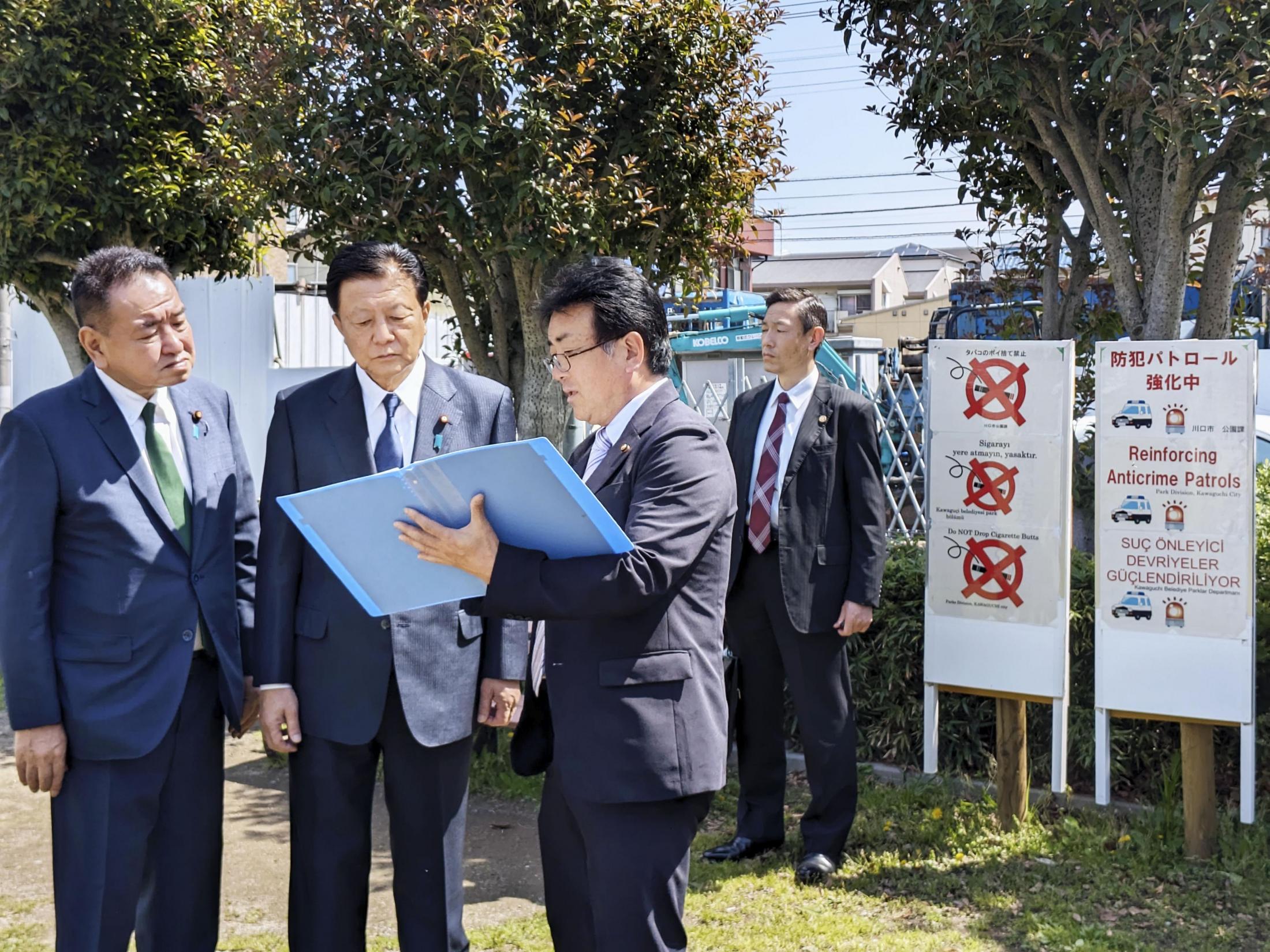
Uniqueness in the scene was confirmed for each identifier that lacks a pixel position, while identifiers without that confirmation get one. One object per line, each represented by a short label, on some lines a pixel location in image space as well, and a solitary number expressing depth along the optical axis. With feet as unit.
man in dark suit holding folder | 7.03
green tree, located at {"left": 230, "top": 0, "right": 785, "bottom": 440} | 15.74
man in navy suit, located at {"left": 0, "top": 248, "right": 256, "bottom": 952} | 8.48
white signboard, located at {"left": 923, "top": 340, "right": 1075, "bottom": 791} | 12.91
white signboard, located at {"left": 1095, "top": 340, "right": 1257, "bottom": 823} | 11.97
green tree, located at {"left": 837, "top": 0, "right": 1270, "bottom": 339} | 12.92
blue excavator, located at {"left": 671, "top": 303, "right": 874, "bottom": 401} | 40.63
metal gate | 20.99
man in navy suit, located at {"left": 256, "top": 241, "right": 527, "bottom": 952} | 8.85
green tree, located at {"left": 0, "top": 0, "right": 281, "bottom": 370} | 19.38
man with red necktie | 12.66
